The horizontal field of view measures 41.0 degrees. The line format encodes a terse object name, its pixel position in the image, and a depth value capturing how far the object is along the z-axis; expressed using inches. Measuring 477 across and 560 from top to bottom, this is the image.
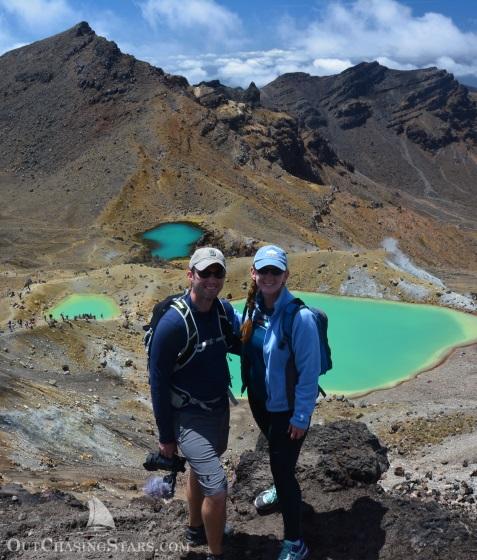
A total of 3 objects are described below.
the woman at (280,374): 245.3
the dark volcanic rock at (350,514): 271.3
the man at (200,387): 246.7
